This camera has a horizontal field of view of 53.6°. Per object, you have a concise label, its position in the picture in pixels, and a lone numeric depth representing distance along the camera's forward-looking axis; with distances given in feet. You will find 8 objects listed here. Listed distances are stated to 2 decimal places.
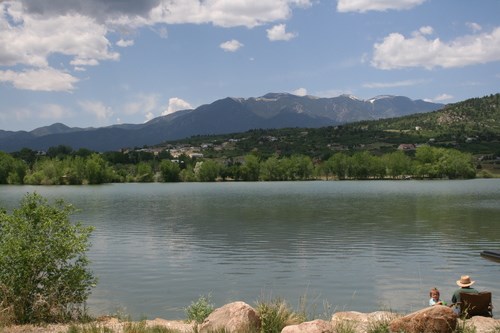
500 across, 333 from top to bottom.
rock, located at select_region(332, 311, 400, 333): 42.86
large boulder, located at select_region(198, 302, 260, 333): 42.39
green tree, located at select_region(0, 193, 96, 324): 52.60
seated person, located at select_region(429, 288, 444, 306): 55.49
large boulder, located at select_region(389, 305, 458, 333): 42.29
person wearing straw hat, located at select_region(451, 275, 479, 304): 55.88
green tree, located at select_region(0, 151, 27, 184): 640.58
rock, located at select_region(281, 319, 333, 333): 39.22
